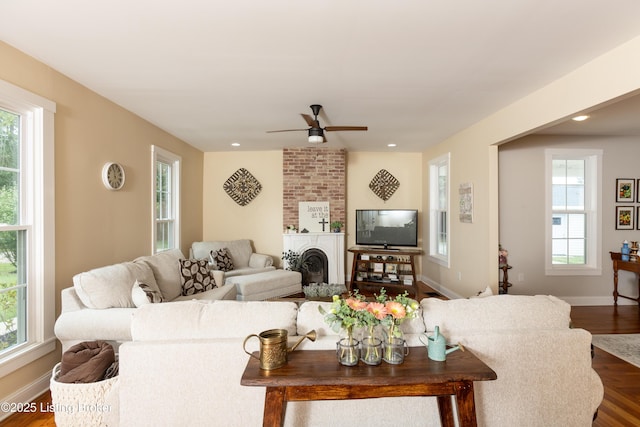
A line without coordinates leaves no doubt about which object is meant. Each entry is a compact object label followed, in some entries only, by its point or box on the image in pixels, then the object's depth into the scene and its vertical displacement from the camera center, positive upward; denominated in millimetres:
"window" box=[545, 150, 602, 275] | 4656 -22
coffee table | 1307 -682
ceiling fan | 3448 +905
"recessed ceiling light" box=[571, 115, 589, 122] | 3681 +1069
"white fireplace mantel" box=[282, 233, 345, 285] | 5785 -733
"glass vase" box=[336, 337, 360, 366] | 1416 -617
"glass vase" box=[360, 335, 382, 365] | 1430 -619
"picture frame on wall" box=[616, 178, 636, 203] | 4668 +337
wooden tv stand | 5352 -1003
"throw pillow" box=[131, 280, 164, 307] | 2569 -673
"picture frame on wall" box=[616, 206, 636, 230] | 4668 -77
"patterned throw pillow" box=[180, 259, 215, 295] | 3562 -743
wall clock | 3207 +358
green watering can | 1443 -609
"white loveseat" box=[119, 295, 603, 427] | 1549 -748
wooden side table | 4312 -746
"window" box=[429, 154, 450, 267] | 5535 +37
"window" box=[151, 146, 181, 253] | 4312 +164
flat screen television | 5648 -283
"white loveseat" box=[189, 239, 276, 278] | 5227 -742
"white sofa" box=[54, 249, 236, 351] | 2377 -745
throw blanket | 1856 -901
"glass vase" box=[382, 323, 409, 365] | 1441 -607
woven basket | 1799 -1062
